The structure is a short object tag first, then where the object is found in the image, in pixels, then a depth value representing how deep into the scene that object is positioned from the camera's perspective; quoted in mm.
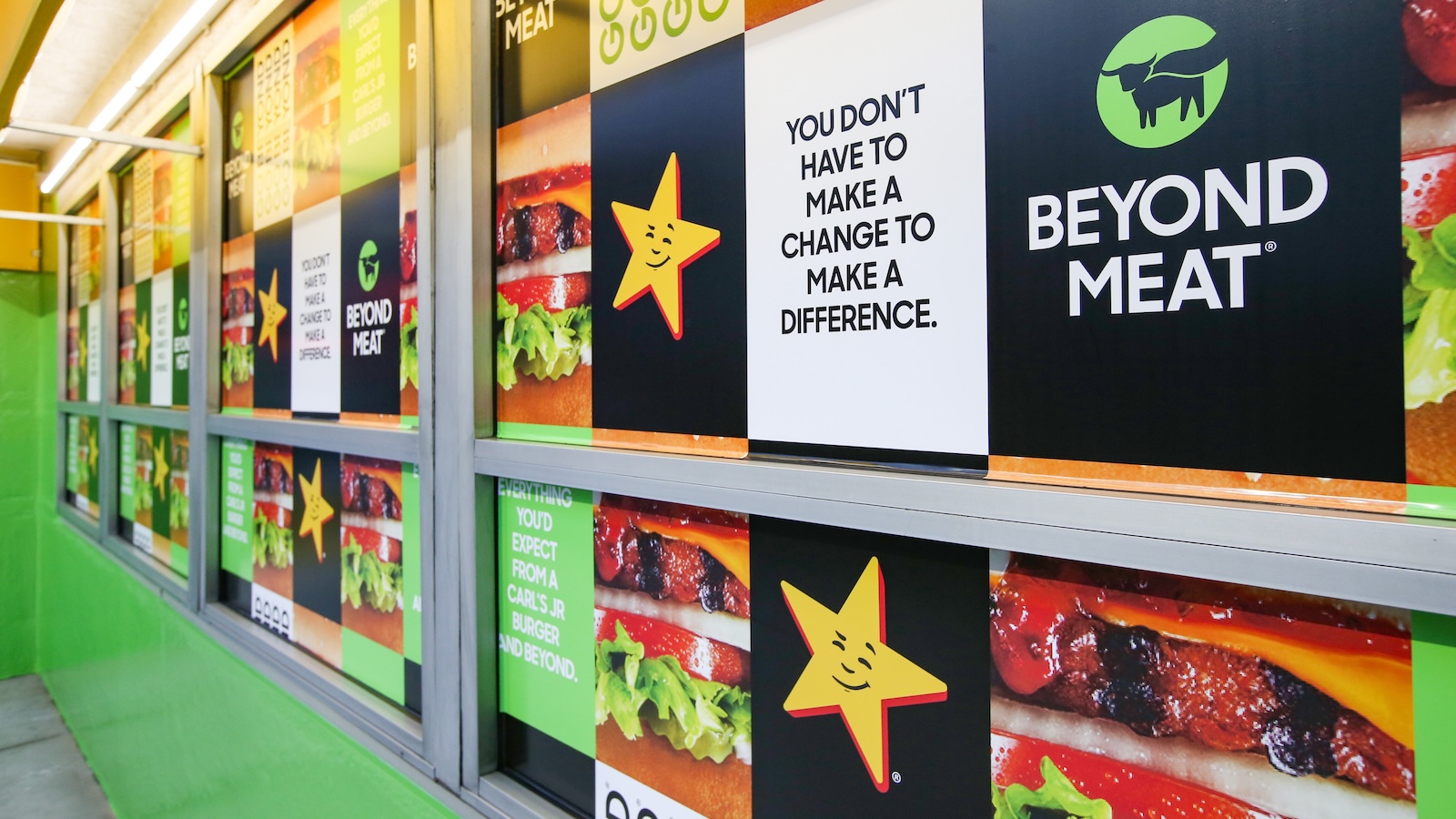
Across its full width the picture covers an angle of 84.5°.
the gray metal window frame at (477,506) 557
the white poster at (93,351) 3576
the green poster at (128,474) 3156
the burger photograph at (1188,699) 564
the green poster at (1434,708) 534
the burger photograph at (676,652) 983
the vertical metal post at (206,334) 2254
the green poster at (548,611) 1188
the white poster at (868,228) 757
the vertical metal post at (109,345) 3213
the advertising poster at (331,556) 1556
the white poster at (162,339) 2748
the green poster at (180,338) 2609
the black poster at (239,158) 2156
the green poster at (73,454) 3996
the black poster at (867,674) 774
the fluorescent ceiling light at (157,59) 1738
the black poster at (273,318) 1954
